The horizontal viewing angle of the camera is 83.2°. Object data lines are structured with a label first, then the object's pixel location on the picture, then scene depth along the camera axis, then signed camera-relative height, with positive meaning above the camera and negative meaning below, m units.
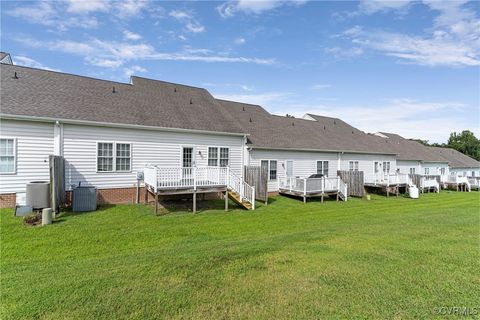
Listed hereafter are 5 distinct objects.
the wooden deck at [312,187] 16.69 -1.84
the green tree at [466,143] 60.47 +3.77
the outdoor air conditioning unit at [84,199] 10.75 -1.67
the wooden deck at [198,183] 11.30 -1.14
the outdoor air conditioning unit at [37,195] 9.77 -1.39
